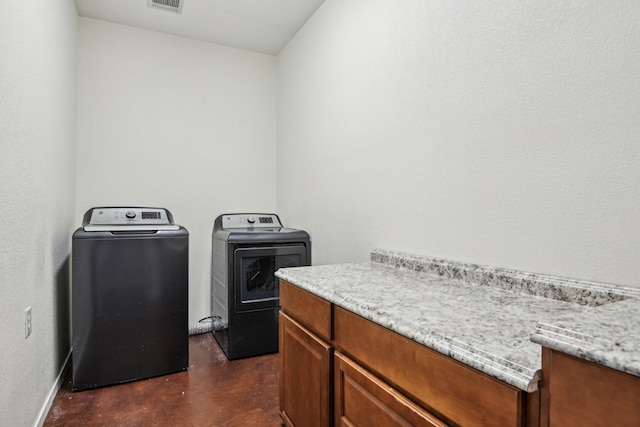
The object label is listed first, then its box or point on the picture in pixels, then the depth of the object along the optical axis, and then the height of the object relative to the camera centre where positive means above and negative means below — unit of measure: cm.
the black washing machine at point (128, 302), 218 -60
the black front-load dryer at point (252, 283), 258 -54
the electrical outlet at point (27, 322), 160 -52
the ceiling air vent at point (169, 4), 260 +153
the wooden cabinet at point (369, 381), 74 -47
